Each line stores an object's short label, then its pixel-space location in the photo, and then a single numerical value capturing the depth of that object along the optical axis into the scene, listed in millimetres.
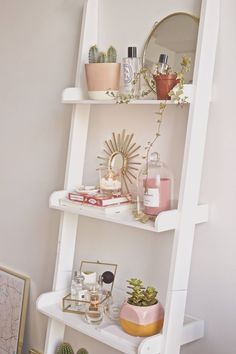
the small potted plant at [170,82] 1316
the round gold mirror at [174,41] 1425
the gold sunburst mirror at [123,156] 1604
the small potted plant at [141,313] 1365
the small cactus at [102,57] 1526
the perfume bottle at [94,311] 1506
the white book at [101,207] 1471
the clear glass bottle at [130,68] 1478
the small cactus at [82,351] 1692
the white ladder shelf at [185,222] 1325
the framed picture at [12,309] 1993
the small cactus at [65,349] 1681
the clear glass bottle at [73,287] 1611
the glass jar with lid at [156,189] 1387
